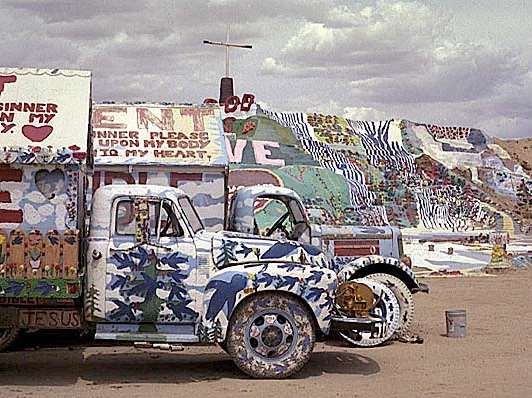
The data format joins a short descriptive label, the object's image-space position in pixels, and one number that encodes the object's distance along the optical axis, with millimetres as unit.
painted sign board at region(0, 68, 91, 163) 10164
